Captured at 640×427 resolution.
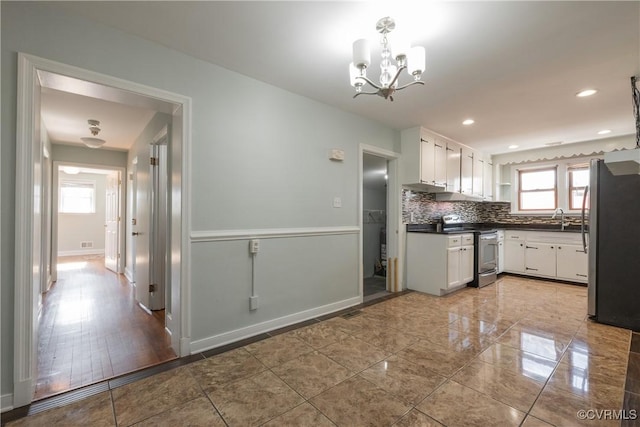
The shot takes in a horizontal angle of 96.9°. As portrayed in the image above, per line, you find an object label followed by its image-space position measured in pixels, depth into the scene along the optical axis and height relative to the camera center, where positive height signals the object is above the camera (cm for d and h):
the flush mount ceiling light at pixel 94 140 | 401 +112
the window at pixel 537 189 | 542 +48
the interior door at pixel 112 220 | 561 -18
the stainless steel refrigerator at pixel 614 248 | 291 -36
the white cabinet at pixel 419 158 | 406 +82
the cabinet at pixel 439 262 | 397 -71
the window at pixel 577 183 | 508 +56
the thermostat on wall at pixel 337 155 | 332 +69
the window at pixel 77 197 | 789 +43
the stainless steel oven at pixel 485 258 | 447 -73
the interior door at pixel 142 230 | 342 -23
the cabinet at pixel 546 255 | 462 -72
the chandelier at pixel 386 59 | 171 +96
